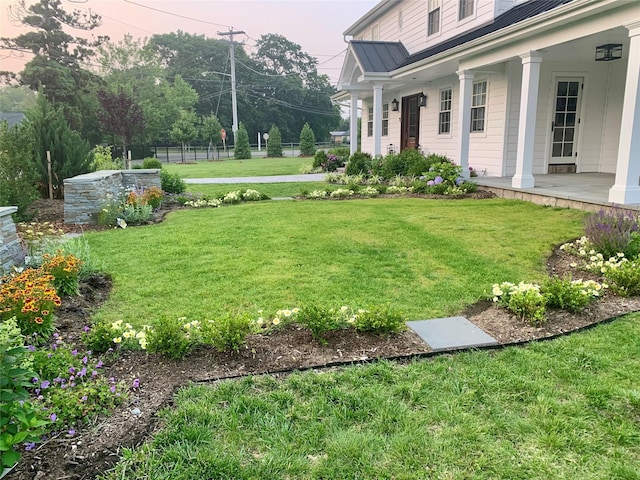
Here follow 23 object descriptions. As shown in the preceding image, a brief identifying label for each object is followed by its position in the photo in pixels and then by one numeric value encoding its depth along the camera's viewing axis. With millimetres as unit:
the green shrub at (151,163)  13573
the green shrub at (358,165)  13695
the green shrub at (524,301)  3307
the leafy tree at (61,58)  28266
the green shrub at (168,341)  2832
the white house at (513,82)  6801
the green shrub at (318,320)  3059
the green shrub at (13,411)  1635
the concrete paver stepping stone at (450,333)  3027
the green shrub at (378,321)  3131
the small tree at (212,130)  35938
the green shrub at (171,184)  10711
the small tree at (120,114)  17359
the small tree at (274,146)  34156
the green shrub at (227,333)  2873
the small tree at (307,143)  34066
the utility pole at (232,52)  37875
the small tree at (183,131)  33344
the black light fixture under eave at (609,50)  8617
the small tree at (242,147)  32875
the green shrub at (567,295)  3479
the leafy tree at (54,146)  8773
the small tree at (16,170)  6750
